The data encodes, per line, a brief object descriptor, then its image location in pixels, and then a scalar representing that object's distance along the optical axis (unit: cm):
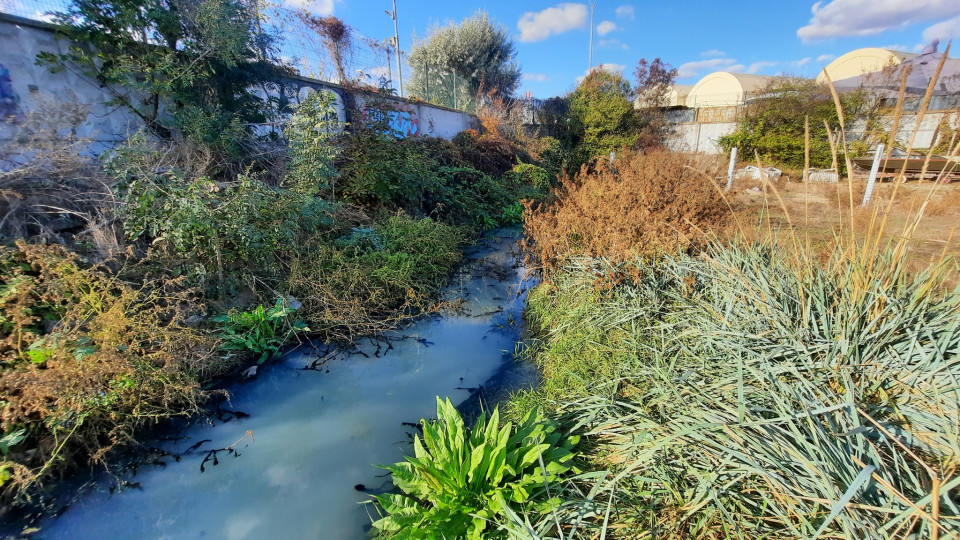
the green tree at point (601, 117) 1214
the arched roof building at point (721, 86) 2177
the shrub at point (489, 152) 1149
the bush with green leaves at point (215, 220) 345
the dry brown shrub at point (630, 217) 337
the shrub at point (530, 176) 1124
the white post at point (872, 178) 525
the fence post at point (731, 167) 794
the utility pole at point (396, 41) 1240
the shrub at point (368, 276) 406
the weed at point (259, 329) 343
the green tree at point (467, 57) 1783
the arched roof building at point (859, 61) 1598
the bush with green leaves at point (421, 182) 661
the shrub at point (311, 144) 518
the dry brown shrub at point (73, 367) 213
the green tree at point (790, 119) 1087
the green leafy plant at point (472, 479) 164
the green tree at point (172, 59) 443
